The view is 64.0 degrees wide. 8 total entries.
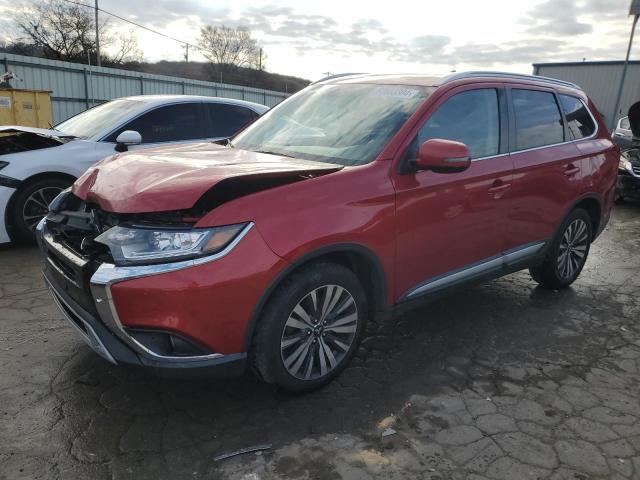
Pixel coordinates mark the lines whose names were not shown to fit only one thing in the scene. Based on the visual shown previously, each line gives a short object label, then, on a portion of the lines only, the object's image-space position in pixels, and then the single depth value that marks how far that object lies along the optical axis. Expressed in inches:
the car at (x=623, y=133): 385.1
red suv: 93.9
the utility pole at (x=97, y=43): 1488.4
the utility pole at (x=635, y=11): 481.5
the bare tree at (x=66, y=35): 1787.6
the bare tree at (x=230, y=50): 2829.7
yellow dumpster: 426.3
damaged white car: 210.4
